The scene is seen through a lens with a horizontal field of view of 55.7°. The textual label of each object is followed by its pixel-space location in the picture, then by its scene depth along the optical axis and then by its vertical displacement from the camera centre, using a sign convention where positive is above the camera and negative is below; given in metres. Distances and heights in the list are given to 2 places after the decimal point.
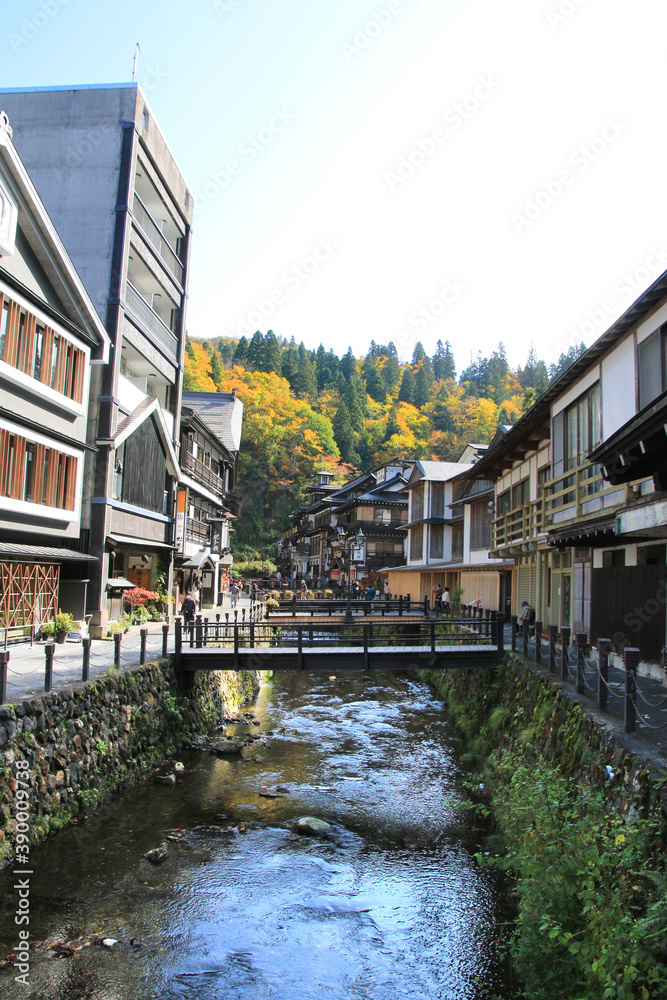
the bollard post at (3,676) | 9.55 -1.88
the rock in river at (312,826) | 11.34 -4.80
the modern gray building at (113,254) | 22.86 +11.89
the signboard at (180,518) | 32.03 +2.01
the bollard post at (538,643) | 15.19 -1.81
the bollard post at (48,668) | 11.25 -2.03
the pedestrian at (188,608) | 22.95 -1.85
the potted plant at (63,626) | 19.02 -2.17
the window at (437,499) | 43.66 +4.53
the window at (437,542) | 43.81 +1.62
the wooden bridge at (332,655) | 17.03 -2.56
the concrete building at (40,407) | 17.20 +4.44
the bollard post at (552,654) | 13.37 -1.81
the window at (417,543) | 45.94 +1.63
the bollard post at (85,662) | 12.75 -2.17
